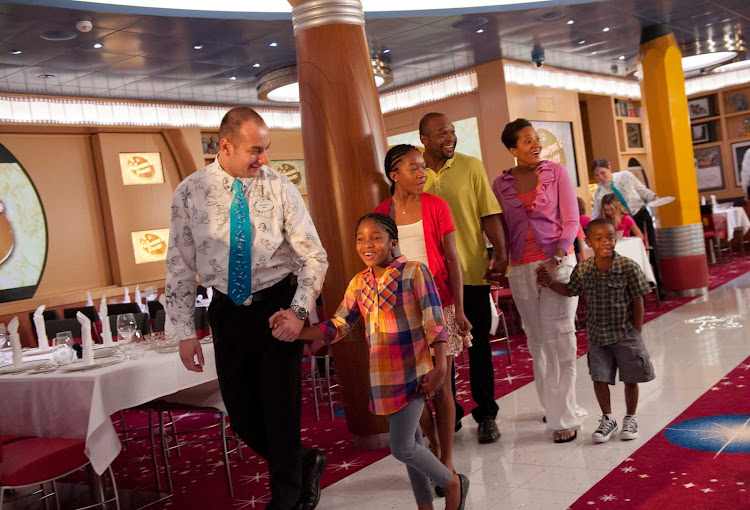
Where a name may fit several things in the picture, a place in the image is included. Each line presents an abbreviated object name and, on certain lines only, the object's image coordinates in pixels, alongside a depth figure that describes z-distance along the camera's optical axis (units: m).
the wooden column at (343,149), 4.48
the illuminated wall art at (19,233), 10.36
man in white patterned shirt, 3.00
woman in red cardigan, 3.57
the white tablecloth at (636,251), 8.11
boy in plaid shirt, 3.84
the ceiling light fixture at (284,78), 10.56
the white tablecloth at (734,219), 13.32
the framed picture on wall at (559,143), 12.99
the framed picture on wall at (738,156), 16.66
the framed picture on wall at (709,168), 17.00
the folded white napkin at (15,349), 4.35
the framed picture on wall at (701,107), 17.12
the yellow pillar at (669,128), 9.45
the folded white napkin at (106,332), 4.68
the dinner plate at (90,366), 3.75
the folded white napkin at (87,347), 3.87
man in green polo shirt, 4.08
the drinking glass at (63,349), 4.07
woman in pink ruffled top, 4.07
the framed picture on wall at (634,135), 15.83
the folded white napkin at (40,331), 5.46
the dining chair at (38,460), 3.29
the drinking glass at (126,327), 4.11
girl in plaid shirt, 2.88
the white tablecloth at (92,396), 3.53
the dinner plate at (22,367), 4.11
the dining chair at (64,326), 6.50
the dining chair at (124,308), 8.31
